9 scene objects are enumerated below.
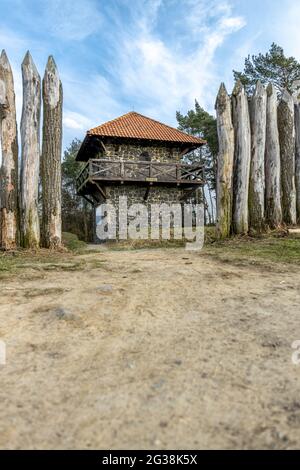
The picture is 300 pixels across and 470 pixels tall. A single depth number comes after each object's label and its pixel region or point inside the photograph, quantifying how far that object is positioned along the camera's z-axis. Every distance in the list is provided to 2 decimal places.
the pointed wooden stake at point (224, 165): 7.98
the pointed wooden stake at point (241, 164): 7.94
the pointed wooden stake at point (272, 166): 8.10
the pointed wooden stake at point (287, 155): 8.38
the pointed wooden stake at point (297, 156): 8.63
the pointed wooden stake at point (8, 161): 7.25
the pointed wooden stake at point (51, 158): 7.57
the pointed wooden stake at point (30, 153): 7.34
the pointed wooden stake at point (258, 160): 8.00
